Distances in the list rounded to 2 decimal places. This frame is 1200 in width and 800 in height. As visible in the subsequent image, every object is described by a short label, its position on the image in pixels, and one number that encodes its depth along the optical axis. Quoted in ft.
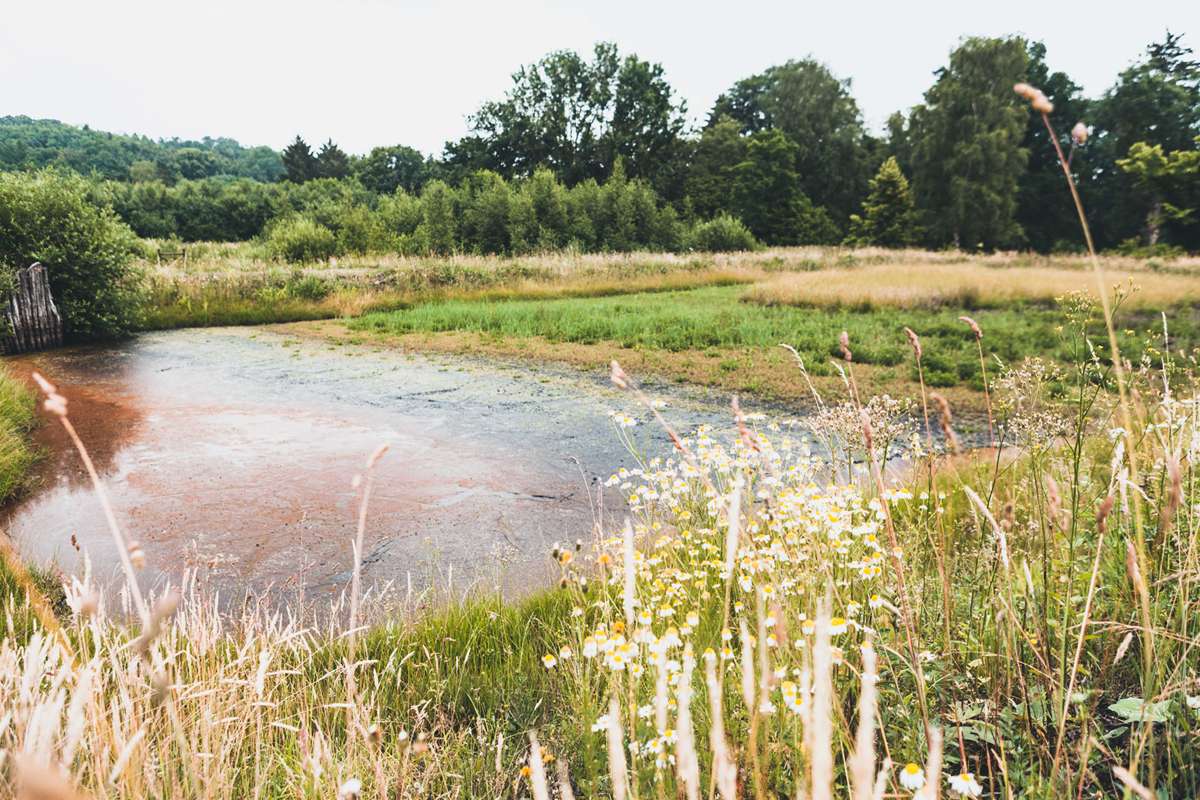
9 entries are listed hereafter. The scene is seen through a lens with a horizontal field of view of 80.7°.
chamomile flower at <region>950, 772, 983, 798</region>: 4.16
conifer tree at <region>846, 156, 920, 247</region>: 157.58
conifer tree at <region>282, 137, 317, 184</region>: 227.81
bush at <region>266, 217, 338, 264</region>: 84.74
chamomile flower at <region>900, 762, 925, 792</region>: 4.07
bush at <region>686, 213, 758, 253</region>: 120.67
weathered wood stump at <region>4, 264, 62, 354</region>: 33.63
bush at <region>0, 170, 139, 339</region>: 35.04
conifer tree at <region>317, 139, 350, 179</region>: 228.63
